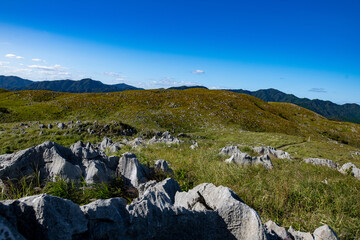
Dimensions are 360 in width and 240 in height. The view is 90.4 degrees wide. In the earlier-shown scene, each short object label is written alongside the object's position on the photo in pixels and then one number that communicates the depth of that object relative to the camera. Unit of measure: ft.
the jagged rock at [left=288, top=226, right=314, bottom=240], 14.07
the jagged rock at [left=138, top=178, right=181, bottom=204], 19.01
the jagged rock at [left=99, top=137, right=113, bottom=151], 65.00
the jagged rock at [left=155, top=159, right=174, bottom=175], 28.43
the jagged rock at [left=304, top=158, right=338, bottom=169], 47.34
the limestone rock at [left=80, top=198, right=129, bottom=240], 11.22
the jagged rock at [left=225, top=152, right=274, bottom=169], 36.65
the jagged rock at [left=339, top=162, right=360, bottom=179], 36.90
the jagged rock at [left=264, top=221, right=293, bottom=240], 13.74
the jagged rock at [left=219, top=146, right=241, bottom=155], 48.40
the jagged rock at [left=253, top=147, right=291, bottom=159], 56.03
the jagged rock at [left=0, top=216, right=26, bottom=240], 7.80
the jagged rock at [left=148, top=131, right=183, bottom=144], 72.40
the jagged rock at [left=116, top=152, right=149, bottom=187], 23.45
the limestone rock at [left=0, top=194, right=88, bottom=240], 9.43
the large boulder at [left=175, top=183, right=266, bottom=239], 13.20
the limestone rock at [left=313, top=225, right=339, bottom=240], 13.58
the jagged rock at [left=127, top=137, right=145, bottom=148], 63.29
